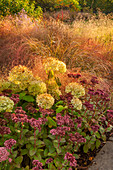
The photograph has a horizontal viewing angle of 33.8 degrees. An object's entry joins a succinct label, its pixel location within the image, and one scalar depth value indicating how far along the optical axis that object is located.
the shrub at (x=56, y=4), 14.77
